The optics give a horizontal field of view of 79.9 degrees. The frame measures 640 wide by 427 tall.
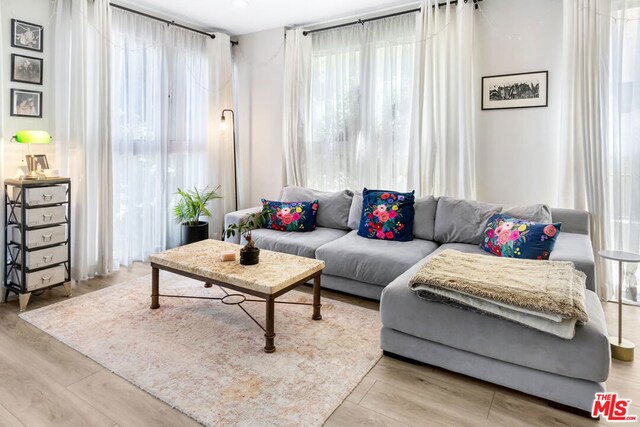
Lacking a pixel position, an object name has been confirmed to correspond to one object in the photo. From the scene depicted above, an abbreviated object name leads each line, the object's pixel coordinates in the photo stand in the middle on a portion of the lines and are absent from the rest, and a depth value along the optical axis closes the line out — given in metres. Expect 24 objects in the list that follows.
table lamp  2.82
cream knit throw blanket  1.74
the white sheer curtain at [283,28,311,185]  4.39
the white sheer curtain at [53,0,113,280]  3.26
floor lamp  4.77
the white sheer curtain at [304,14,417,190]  3.86
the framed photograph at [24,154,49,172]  3.00
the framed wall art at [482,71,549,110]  3.30
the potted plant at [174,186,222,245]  4.16
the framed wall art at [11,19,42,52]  3.01
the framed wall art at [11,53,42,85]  3.03
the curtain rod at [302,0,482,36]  3.53
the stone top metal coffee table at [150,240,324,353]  2.29
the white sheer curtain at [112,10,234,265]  3.81
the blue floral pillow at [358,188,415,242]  3.39
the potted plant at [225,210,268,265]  2.60
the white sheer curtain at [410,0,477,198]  3.45
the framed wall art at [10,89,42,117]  3.04
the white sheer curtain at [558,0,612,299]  2.98
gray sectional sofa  1.73
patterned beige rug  1.84
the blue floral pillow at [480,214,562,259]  2.61
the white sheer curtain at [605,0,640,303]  2.91
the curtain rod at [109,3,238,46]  3.71
